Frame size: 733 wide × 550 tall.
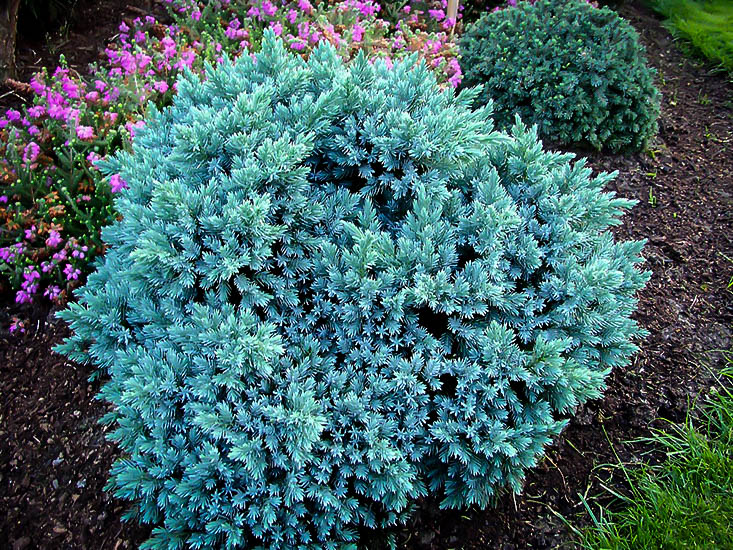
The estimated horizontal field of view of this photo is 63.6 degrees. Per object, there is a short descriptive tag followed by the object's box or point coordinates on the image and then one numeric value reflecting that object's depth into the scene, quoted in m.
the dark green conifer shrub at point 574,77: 3.93
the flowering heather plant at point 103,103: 3.27
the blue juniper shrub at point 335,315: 2.04
